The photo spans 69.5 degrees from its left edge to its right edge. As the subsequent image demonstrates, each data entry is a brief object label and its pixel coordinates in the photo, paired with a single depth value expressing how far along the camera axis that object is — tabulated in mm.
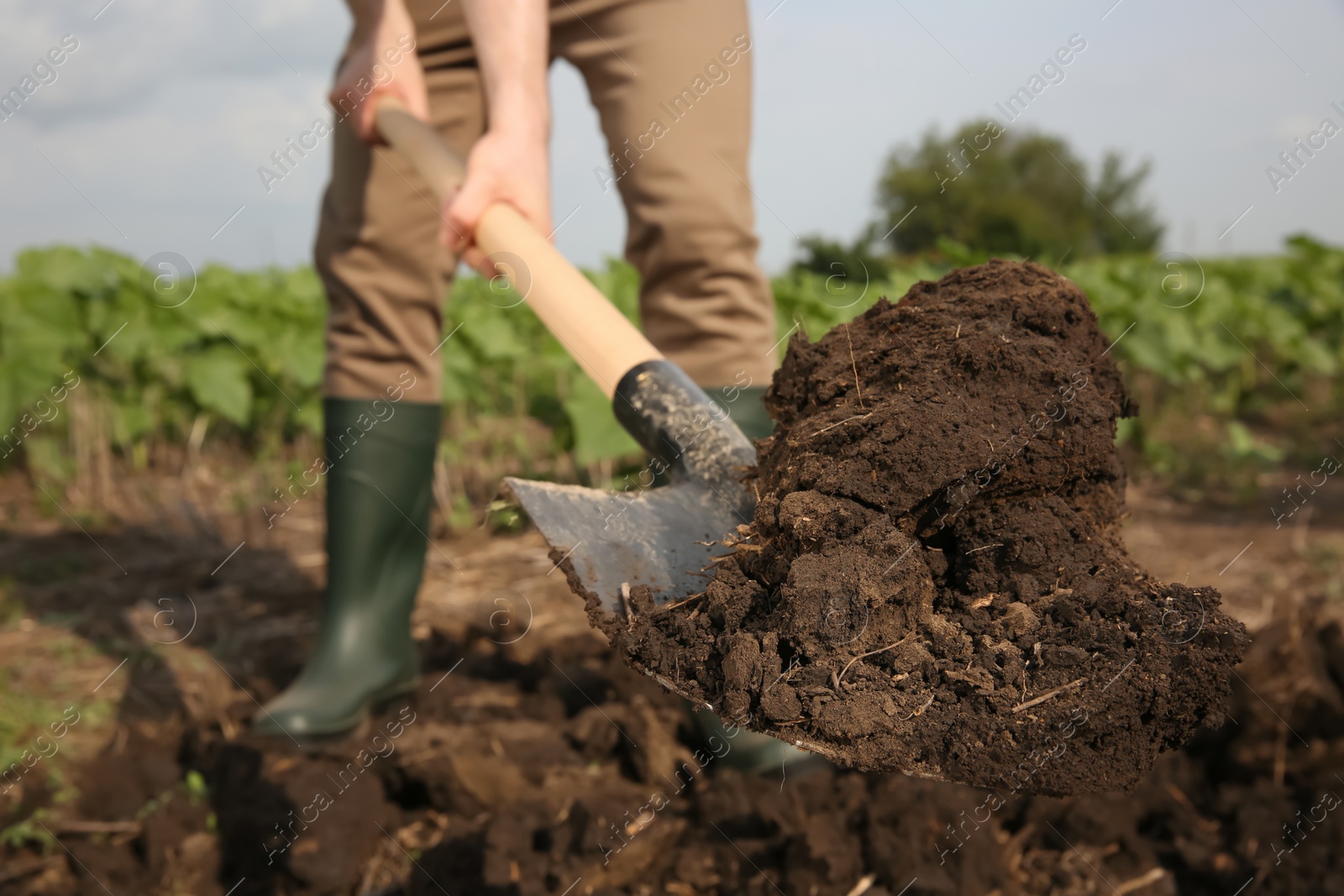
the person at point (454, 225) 1682
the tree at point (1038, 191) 26303
